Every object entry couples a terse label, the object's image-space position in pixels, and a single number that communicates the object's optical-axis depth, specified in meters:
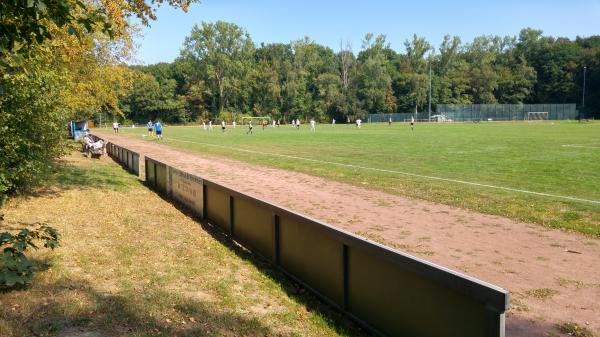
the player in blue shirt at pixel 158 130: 42.59
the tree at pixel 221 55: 114.69
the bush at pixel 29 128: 10.16
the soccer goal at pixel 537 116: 111.31
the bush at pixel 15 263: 5.21
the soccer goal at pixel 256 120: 107.16
